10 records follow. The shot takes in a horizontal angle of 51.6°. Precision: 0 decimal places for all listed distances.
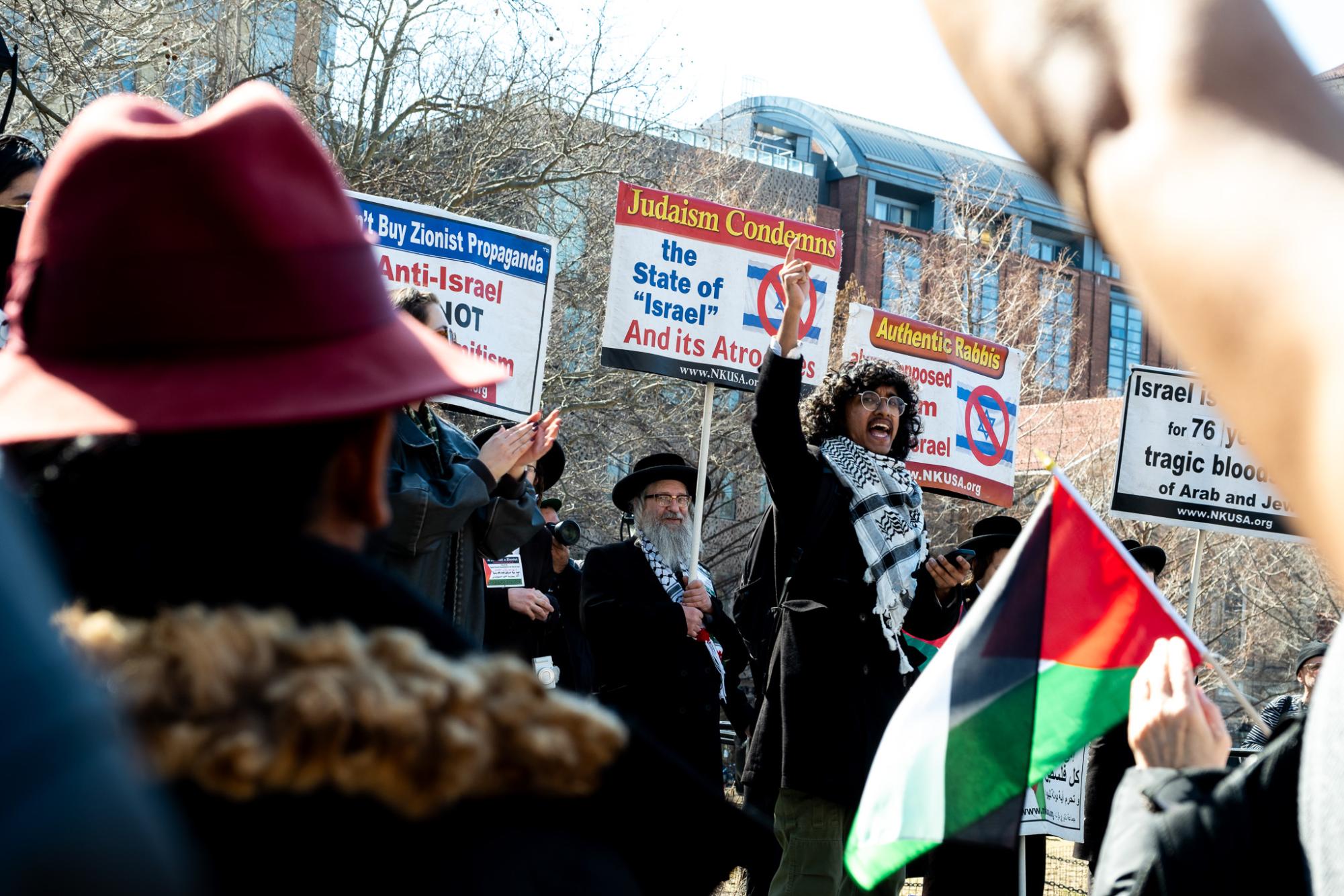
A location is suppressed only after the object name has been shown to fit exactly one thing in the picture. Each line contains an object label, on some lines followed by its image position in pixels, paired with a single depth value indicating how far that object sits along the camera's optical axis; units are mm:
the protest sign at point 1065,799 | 7992
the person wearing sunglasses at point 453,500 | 3906
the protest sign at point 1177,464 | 9000
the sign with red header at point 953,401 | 10352
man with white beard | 6066
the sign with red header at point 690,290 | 7551
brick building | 43531
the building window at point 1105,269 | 53478
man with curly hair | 4801
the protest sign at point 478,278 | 7016
